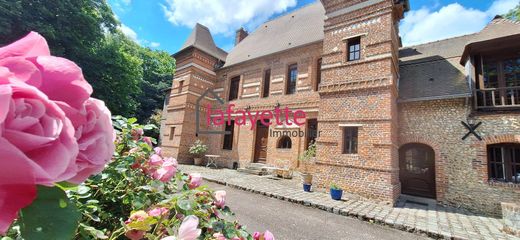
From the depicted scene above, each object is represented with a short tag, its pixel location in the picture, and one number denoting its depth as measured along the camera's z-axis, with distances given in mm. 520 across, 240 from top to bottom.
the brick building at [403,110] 7707
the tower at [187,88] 15383
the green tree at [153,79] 28359
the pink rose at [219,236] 1118
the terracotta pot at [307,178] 9328
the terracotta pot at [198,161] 14938
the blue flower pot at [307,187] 8734
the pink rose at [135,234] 1015
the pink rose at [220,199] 1396
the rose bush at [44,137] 385
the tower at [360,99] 7906
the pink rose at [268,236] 1158
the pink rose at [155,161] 1519
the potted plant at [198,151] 14862
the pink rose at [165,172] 1440
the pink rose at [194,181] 1554
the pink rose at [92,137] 501
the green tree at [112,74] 12691
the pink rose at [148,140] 1799
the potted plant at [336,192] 7616
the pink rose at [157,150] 1864
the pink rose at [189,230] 942
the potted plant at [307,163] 8766
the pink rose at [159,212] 1069
